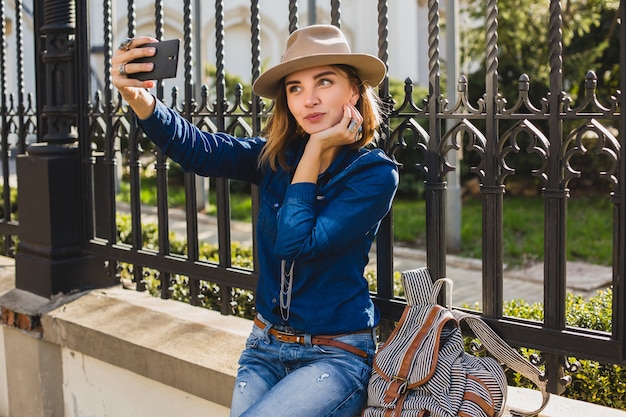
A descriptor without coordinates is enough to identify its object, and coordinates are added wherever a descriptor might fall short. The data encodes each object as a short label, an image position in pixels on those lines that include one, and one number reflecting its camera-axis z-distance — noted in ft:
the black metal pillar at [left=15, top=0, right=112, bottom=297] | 13.57
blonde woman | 8.13
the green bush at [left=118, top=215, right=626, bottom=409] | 9.79
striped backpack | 7.48
